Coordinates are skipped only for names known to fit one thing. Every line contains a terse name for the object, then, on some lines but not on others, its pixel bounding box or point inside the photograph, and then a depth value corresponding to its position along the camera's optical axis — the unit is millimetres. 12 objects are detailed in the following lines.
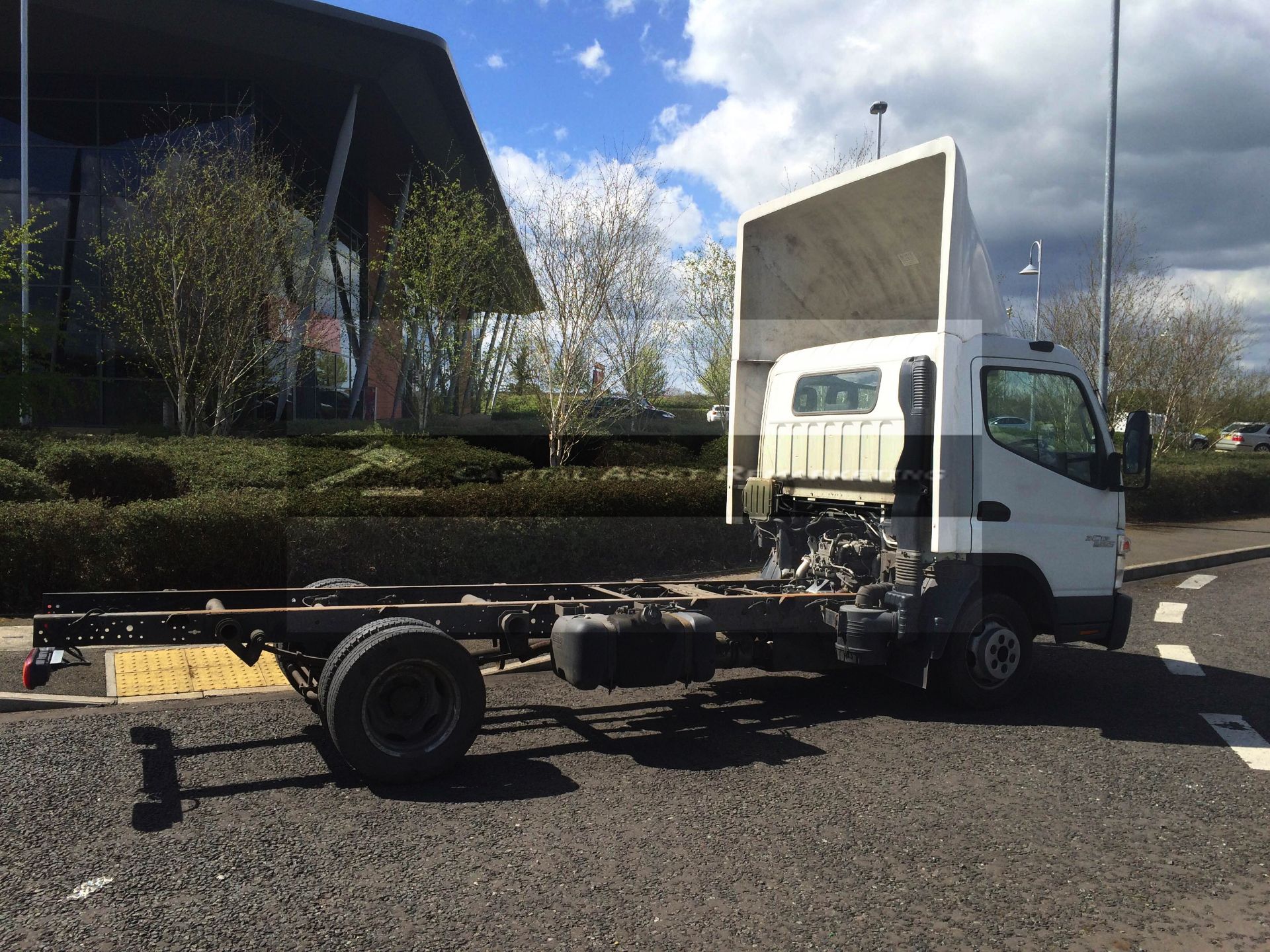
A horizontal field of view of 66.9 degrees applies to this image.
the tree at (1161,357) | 19938
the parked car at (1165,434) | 21828
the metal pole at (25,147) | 17934
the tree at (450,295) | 18906
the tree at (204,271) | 15406
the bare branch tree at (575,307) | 16844
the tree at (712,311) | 23641
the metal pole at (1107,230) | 14656
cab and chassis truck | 4824
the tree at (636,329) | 18031
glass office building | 20266
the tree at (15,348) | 13633
